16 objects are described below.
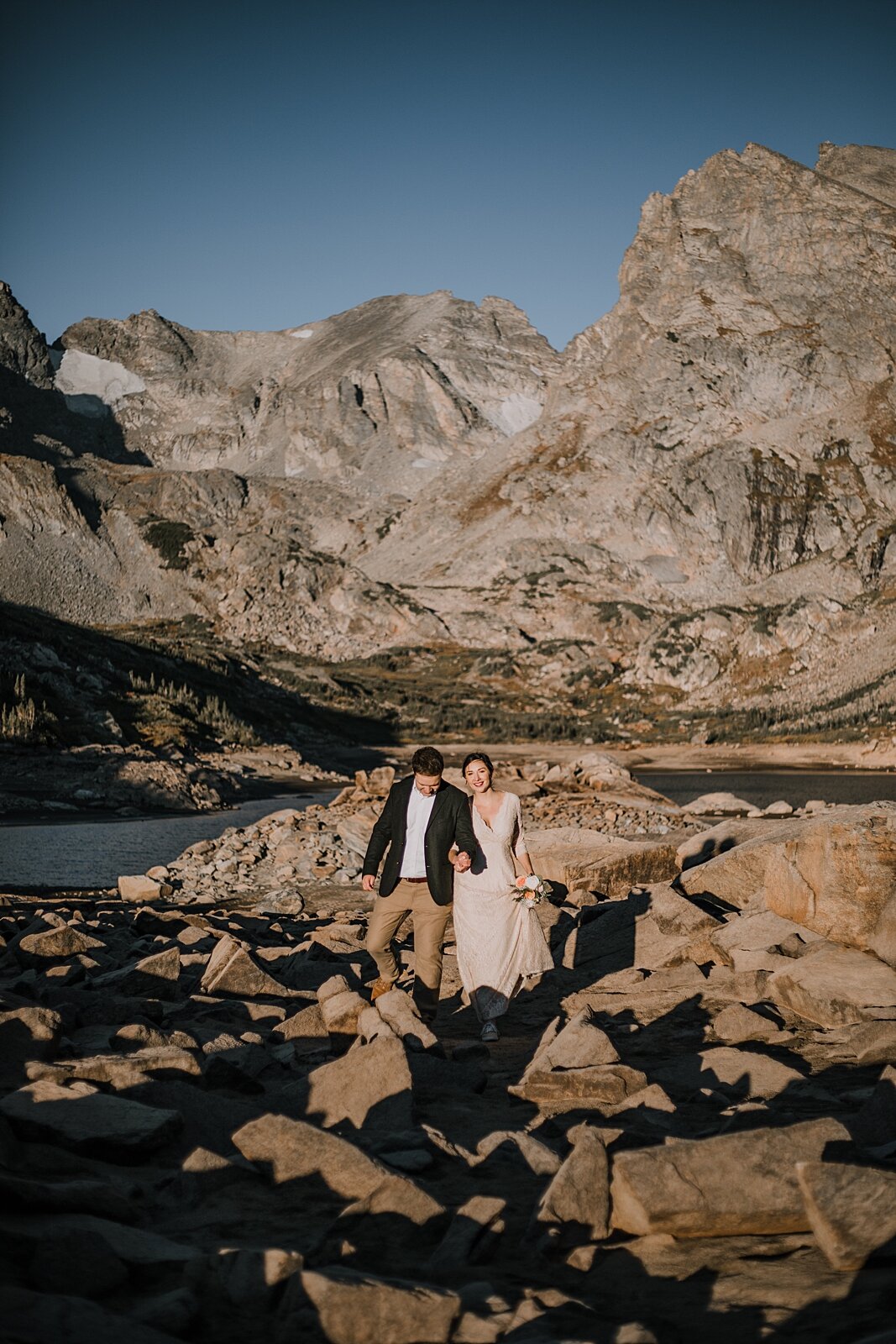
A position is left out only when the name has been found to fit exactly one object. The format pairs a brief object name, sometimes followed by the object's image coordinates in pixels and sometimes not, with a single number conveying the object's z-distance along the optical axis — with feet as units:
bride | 27.81
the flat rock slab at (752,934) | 31.40
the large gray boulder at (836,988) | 25.82
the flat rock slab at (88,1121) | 15.24
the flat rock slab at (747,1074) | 20.44
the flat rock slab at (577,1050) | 21.57
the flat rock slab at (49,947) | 33.86
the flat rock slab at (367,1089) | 18.16
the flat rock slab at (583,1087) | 19.63
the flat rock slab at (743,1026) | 24.94
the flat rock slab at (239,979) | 29.94
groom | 27.55
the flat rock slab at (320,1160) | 13.66
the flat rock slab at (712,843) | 52.65
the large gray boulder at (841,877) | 30.94
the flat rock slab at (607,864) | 47.96
